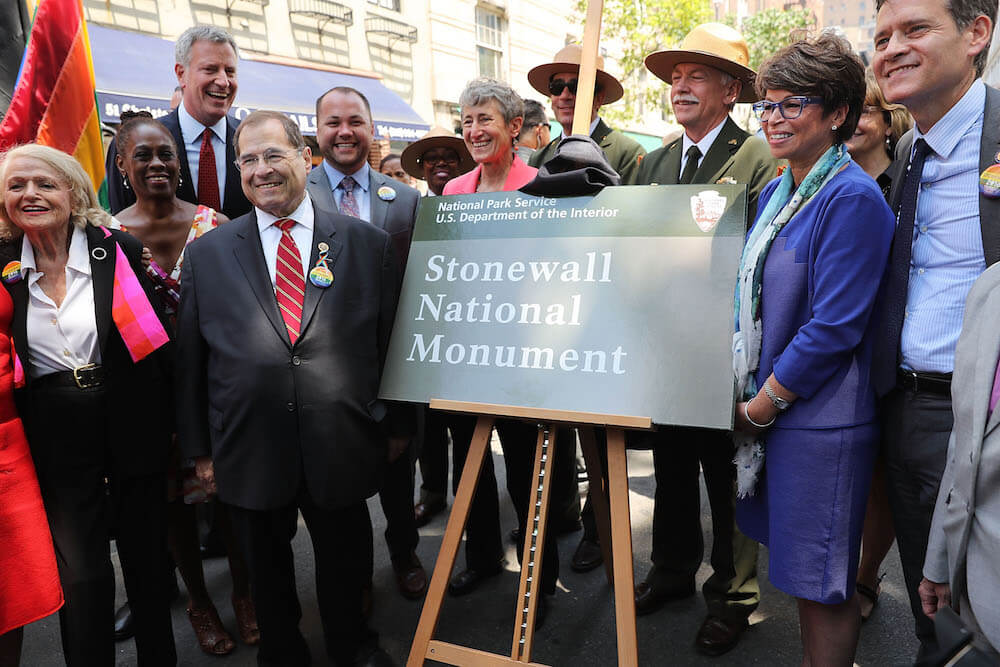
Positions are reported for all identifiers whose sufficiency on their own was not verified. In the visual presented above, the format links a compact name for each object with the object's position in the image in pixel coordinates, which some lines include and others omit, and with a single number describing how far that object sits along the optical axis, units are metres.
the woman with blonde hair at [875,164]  2.74
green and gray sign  2.01
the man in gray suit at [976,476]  1.38
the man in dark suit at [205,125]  3.31
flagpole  2.44
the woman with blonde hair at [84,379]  2.28
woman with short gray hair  3.03
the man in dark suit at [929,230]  1.81
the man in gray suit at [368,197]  3.24
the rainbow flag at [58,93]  3.00
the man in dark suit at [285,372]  2.30
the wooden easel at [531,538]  2.03
